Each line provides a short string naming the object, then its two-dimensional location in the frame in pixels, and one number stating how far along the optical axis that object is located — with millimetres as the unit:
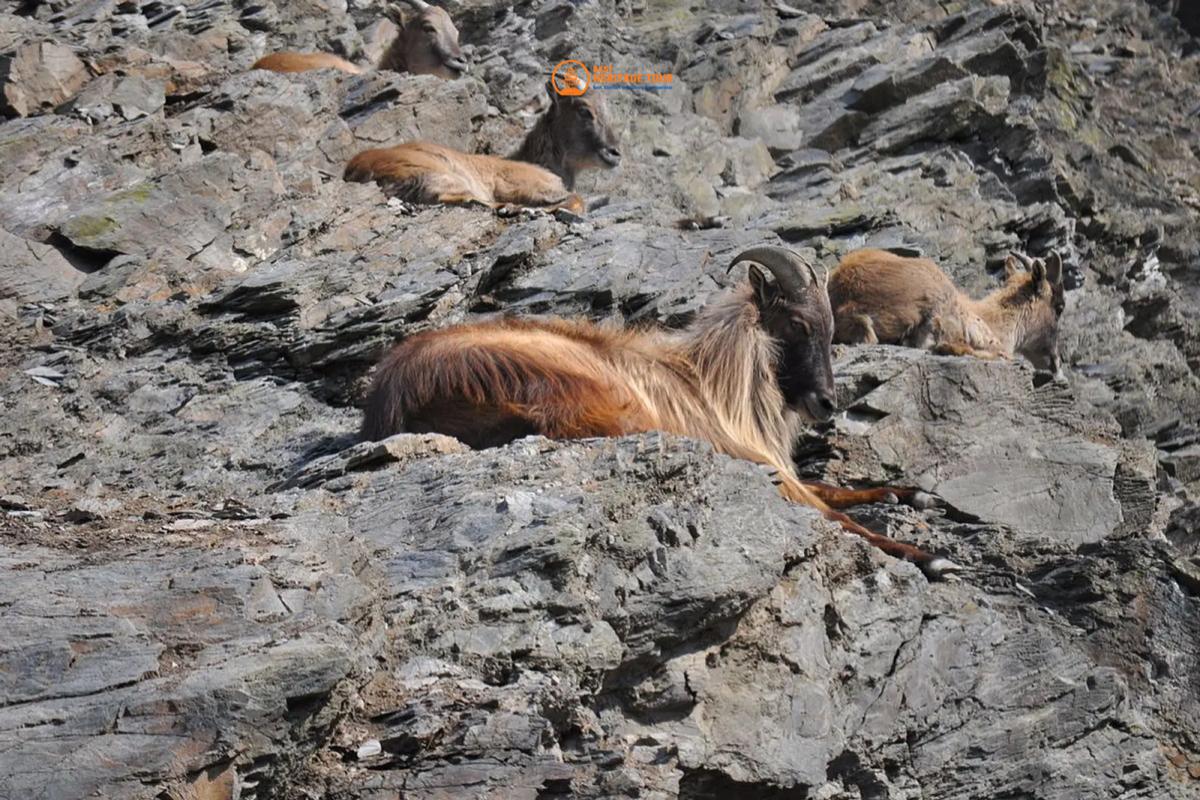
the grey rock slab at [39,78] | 26656
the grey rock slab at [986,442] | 18078
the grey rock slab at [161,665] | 8336
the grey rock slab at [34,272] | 21641
